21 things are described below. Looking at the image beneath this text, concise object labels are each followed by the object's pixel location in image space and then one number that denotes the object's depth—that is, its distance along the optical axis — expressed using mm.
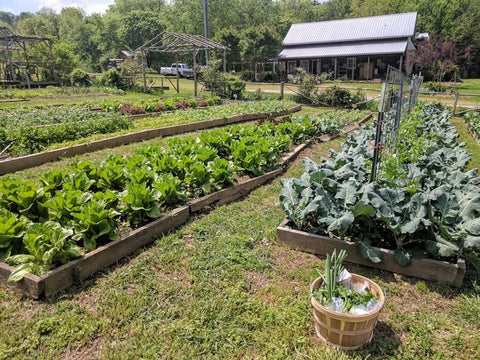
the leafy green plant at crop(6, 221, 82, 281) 3092
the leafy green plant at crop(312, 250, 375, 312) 2541
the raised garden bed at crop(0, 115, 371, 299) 3031
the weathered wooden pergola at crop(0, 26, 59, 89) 22188
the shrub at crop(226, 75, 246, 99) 20469
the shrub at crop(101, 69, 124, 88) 24000
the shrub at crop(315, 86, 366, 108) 17998
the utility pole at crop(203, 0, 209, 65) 24516
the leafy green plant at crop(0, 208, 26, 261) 3281
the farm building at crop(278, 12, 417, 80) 33438
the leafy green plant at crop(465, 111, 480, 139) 10453
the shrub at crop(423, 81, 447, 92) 23250
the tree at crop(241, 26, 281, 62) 37656
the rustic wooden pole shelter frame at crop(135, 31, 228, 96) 20375
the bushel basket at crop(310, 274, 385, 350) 2406
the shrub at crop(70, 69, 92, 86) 24172
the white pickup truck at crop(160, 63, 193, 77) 41000
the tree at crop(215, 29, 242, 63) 39531
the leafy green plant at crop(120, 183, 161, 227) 3975
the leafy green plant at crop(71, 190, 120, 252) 3504
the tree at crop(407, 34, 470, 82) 29562
